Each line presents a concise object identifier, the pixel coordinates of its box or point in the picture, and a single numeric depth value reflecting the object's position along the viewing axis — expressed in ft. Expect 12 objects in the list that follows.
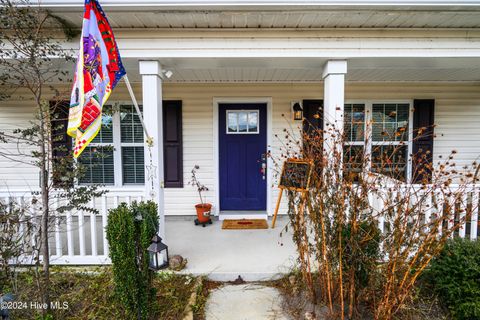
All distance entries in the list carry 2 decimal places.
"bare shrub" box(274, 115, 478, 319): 6.50
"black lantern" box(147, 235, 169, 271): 6.45
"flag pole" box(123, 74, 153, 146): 9.02
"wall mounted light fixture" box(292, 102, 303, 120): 14.53
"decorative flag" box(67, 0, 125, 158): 5.93
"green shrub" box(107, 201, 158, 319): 6.76
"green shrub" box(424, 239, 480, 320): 6.84
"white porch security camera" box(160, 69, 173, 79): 10.23
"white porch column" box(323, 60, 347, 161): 9.61
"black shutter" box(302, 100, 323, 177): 14.90
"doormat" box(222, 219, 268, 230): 13.60
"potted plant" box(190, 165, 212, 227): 14.07
